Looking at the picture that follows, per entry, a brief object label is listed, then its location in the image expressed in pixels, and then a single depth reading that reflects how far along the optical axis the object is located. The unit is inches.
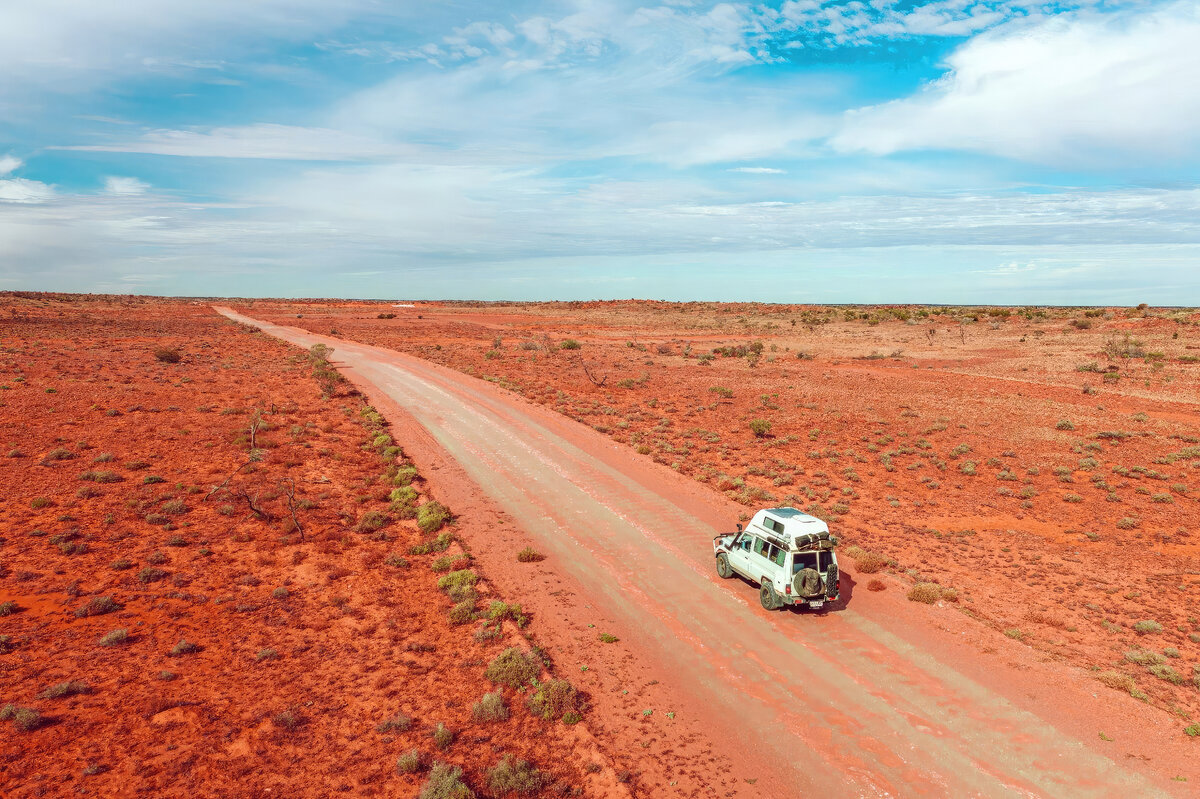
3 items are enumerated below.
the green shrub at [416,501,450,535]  724.0
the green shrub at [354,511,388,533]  725.3
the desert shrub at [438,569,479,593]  591.2
